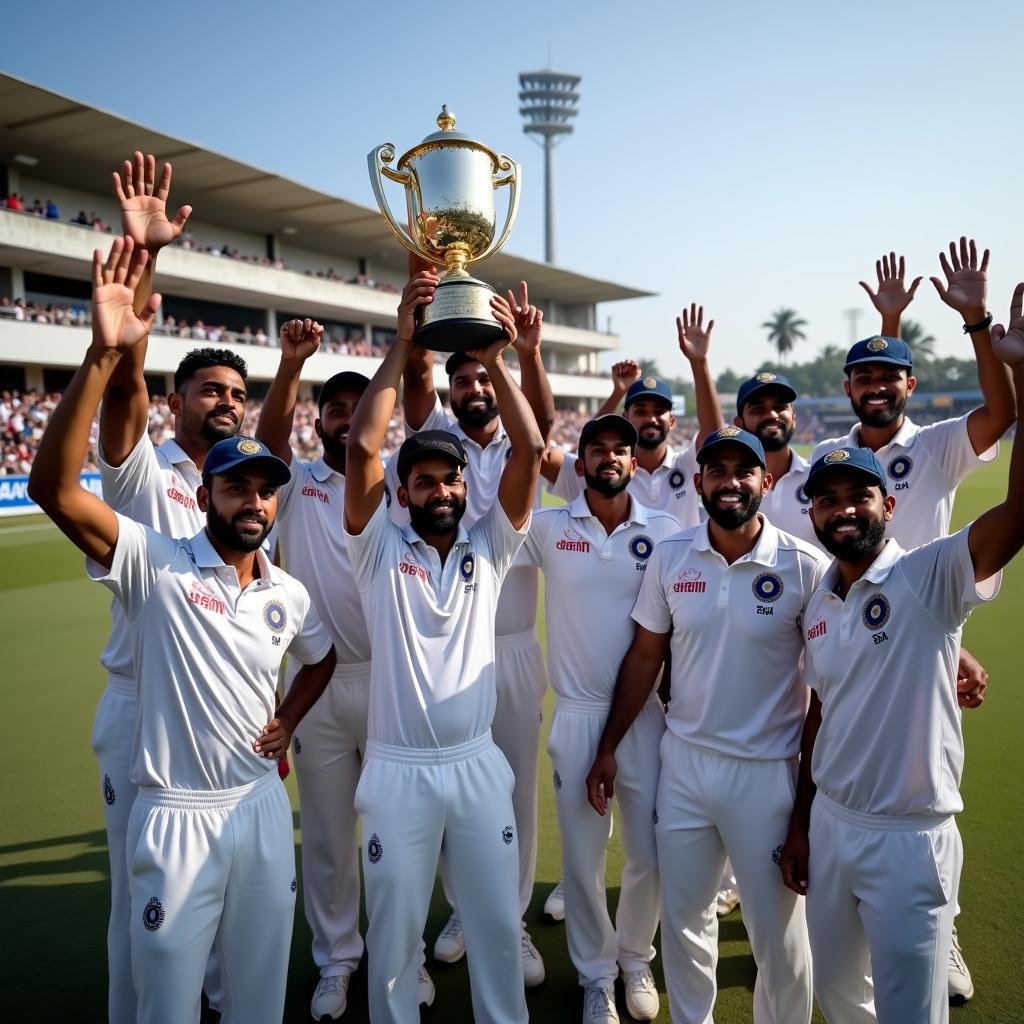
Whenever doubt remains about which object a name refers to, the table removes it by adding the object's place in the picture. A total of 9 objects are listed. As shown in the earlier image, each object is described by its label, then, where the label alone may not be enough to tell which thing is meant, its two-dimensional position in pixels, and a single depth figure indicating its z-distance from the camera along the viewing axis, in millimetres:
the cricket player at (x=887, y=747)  2797
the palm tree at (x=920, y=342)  100375
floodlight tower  87312
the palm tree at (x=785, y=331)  112688
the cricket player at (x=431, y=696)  3162
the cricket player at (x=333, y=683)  3973
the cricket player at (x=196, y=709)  2758
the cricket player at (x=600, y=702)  3709
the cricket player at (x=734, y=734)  3213
